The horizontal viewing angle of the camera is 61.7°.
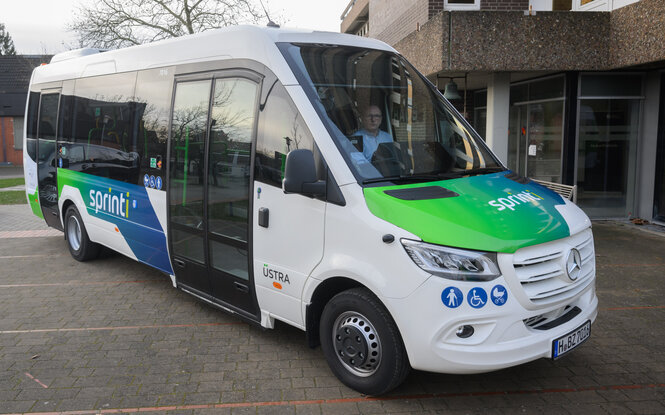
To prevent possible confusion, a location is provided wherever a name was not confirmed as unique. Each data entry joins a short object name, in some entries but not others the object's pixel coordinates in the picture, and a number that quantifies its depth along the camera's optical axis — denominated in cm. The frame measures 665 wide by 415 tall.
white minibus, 348
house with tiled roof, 3572
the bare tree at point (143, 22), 2594
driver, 409
